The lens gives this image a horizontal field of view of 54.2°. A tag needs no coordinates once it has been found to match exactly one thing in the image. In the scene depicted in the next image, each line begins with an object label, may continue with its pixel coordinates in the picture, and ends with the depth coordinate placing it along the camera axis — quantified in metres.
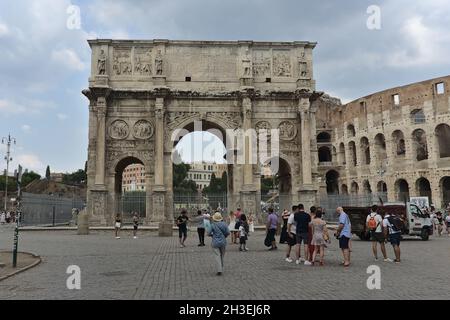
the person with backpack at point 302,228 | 11.62
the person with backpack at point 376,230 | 11.96
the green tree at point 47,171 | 99.80
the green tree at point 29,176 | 86.04
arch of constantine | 26.59
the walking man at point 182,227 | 16.86
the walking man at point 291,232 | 12.16
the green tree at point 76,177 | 95.81
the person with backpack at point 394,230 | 11.55
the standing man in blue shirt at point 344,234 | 10.88
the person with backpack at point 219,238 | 9.48
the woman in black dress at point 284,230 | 14.40
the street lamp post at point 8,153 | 45.52
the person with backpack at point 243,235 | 14.91
